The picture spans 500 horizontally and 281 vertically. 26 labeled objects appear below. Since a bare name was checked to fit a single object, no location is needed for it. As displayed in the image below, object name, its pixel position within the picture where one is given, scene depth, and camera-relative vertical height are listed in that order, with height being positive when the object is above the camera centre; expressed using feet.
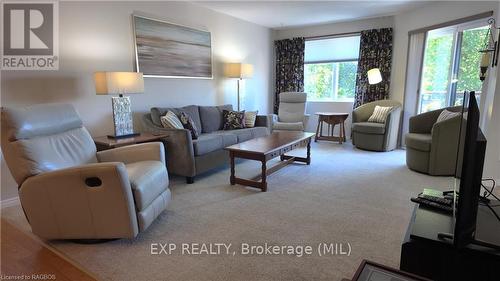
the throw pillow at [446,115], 11.72 -0.73
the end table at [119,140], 9.53 -1.61
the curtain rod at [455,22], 12.28 +3.50
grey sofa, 10.81 -1.88
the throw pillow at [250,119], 15.05 -1.26
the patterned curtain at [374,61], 17.62 +2.11
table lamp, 9.73 +0.09
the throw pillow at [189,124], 11.94 -1.25
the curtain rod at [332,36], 18.69 +3.92
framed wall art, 12.35 +2.03
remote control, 4.83 -1.83
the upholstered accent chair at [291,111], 17.93 -1.02
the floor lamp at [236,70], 16.34 +1.34
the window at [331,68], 19.48 +1.88
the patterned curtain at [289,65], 20.51 +2.14
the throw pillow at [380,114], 16.48 -1.01
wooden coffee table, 9.92 -1.90
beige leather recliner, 6.34 -2.12
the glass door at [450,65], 13.83 +1.63
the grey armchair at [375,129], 15.81 -1.82
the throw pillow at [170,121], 11.40 -1.10
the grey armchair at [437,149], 11.36 -2.09
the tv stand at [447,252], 3.67 -2.02
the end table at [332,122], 18.22 -1.69
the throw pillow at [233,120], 14.71 -1.29
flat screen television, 3.43 -1.00
